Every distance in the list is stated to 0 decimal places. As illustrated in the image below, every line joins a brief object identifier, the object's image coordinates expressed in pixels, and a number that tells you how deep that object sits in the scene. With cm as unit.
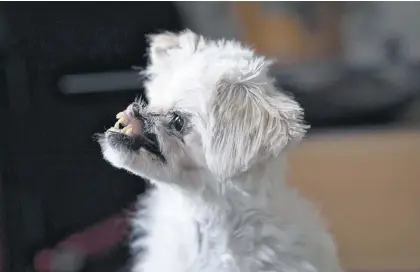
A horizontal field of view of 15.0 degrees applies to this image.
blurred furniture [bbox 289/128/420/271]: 148
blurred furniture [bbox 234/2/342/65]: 149
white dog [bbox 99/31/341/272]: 113
